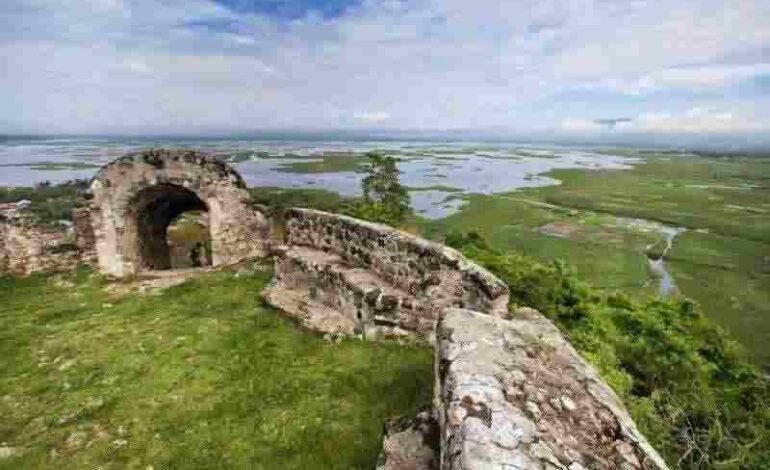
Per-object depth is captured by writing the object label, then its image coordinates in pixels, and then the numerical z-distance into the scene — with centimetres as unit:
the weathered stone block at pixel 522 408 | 318
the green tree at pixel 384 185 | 4318
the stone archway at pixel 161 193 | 1223
